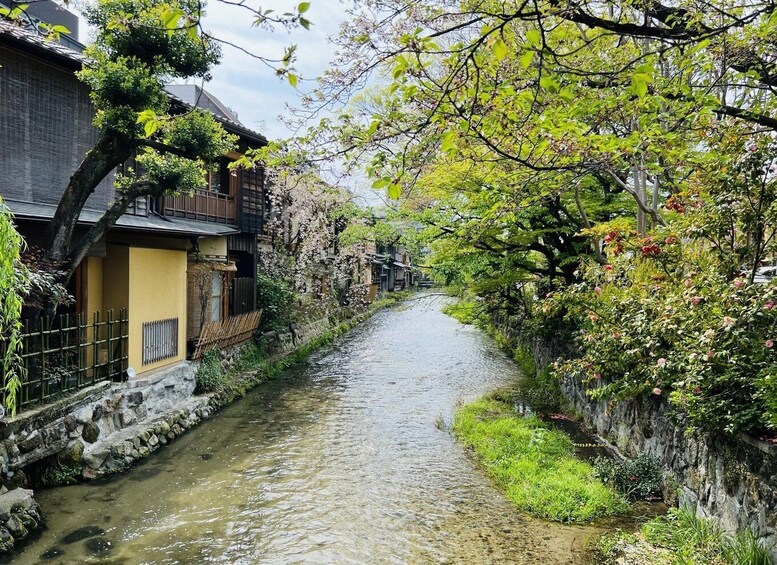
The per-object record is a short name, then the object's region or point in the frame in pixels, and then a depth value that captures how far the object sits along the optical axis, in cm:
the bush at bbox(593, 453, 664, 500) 780
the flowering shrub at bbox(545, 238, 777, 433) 534
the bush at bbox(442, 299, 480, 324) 2396
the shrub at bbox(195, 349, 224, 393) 1330
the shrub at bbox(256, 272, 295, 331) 1892
